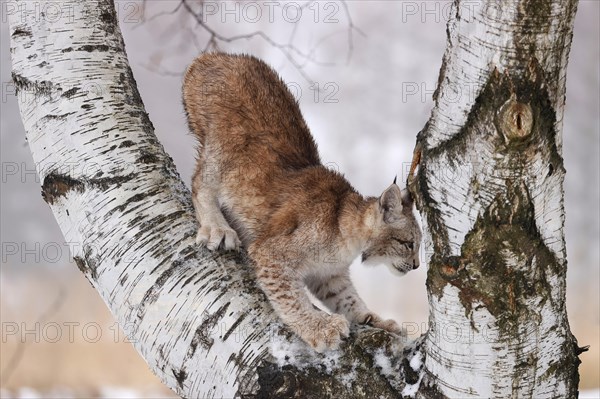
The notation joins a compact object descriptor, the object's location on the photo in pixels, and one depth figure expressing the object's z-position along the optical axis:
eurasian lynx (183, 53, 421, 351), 5.78
